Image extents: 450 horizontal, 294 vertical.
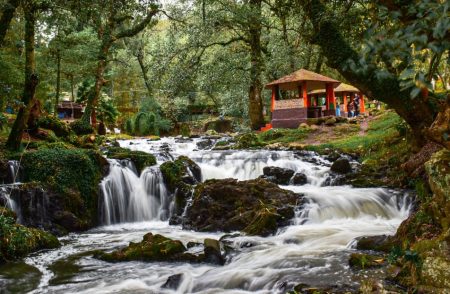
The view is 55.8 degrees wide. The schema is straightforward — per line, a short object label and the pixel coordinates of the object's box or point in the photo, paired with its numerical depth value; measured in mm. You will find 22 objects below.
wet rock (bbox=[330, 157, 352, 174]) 15016
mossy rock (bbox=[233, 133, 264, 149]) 21781
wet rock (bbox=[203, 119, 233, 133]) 42188
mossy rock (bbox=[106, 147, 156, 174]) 14332
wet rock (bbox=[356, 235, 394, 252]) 6975
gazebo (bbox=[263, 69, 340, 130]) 26531
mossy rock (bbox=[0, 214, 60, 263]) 7781
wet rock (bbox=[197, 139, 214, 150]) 23459
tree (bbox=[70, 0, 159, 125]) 19236
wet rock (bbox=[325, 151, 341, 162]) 17422
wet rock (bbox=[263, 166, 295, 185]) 14648
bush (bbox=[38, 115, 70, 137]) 16922
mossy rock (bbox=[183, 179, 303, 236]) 9674
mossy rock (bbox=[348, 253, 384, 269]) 6129
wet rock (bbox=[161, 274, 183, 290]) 6465
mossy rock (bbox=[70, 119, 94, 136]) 19938
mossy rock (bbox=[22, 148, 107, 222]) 11453
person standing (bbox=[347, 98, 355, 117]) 33284
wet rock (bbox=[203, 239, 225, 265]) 7352
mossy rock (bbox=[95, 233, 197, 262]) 7727
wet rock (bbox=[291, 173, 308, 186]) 14469
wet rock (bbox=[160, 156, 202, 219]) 12570
